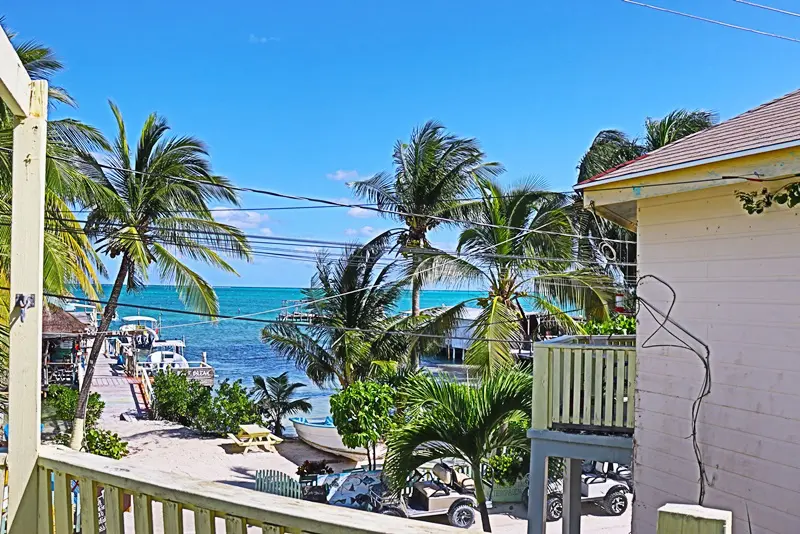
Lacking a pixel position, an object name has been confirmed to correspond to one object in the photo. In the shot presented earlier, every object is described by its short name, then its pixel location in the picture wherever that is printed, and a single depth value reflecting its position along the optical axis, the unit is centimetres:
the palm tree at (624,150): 1852
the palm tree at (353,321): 1781
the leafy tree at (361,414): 1298
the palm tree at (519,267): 1450
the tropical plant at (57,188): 996
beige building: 469
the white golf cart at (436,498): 1030
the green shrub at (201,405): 1892
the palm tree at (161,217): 1436
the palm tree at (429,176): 1852
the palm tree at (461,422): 830
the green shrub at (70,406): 1827
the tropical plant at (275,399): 2162
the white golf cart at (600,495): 1123
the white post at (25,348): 218
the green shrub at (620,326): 993
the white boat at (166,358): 3466
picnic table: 1700
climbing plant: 457
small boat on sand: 1730
